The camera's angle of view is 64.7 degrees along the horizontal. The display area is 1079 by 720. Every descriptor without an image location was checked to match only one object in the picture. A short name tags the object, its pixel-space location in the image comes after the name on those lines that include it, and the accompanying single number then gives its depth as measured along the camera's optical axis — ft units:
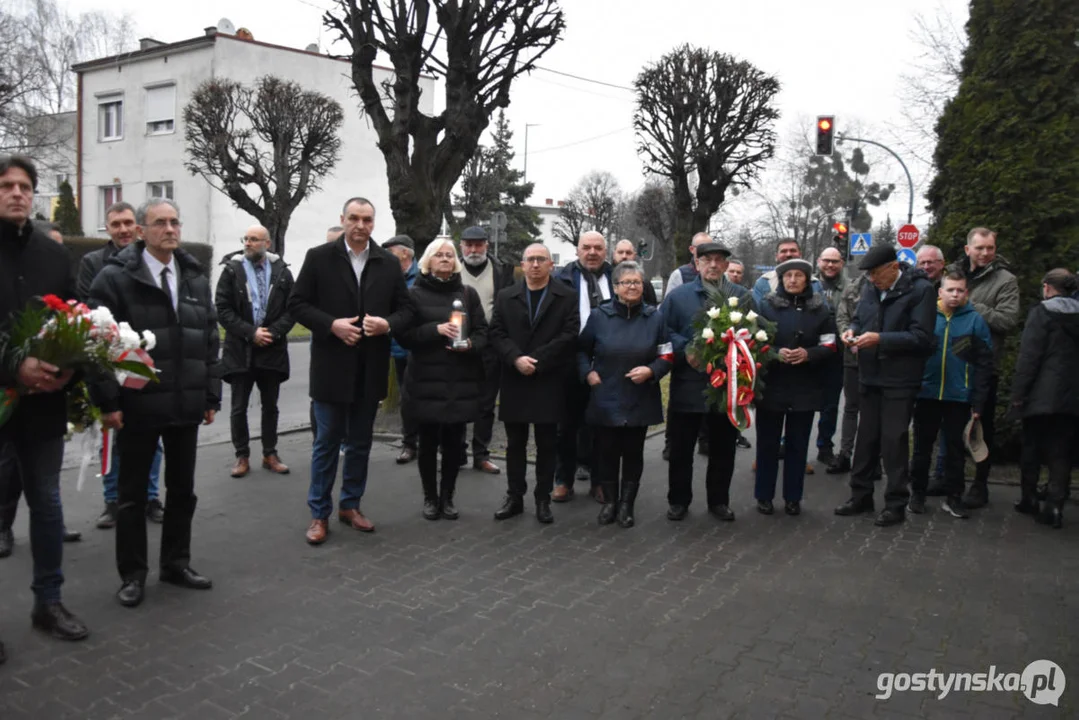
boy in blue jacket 22.49
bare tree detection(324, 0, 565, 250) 34.73
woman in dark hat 22.41
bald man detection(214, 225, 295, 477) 24.97
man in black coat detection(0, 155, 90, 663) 13.34
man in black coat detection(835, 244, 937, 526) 21.44
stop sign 83.61
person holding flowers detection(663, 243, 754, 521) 21.80
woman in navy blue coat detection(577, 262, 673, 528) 21.33
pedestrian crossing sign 88.79
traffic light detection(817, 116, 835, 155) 74.79
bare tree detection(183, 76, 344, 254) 84.02
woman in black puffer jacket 21.35
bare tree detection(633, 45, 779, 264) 79.87
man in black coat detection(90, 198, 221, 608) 15.72
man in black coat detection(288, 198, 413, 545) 19.69
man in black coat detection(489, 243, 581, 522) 21.66
